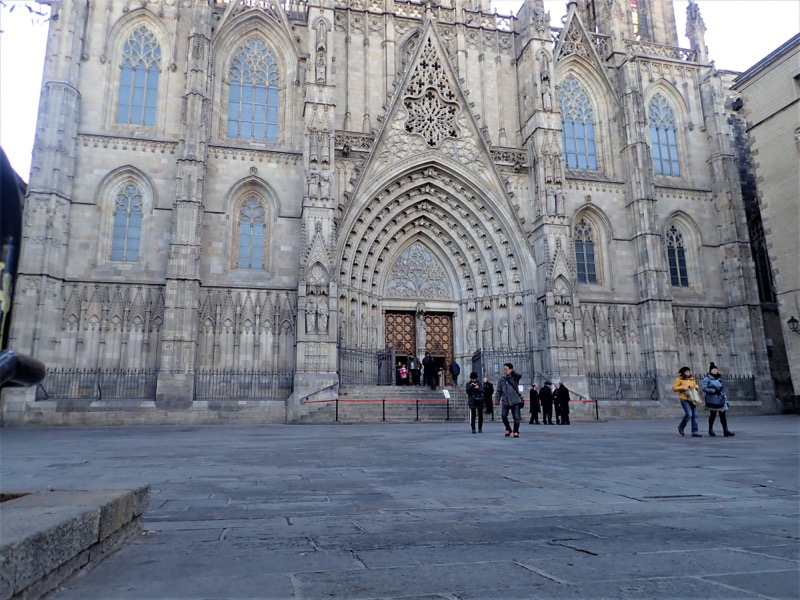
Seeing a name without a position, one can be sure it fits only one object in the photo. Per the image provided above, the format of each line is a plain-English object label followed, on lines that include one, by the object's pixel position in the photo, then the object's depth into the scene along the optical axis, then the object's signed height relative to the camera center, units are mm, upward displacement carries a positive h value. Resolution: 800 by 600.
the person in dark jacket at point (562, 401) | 18953 -62
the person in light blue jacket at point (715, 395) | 11664 +22
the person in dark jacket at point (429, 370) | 22781 +1252
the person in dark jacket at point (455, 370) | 23578 +1259
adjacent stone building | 22359 +9166
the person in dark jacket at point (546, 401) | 18484 -47
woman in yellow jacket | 12164 +234
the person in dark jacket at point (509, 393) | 12539 +155
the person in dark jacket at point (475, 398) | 13906 +66
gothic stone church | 21219 +8417
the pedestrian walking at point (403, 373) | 24109 +1186
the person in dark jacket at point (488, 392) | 16228 +243
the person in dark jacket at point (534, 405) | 18672 -171
